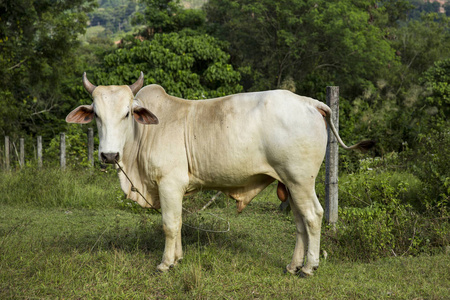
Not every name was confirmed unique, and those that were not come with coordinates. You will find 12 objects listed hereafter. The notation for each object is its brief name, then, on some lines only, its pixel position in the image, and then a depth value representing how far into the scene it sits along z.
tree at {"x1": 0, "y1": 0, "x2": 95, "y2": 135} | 14.12
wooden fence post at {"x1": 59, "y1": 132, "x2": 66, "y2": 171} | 10.41
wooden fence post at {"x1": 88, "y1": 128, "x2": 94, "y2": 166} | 10.40
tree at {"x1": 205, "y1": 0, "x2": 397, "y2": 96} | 17.94
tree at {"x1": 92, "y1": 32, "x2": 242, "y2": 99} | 15.09
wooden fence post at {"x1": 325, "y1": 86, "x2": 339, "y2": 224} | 5.90
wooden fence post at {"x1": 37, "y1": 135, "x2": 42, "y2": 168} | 10.79
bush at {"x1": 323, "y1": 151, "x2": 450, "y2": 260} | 5.14
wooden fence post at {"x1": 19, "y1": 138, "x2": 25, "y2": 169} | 13.43
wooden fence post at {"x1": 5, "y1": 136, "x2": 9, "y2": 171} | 11.59
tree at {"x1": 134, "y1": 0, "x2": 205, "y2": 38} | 20.28
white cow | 4.32
